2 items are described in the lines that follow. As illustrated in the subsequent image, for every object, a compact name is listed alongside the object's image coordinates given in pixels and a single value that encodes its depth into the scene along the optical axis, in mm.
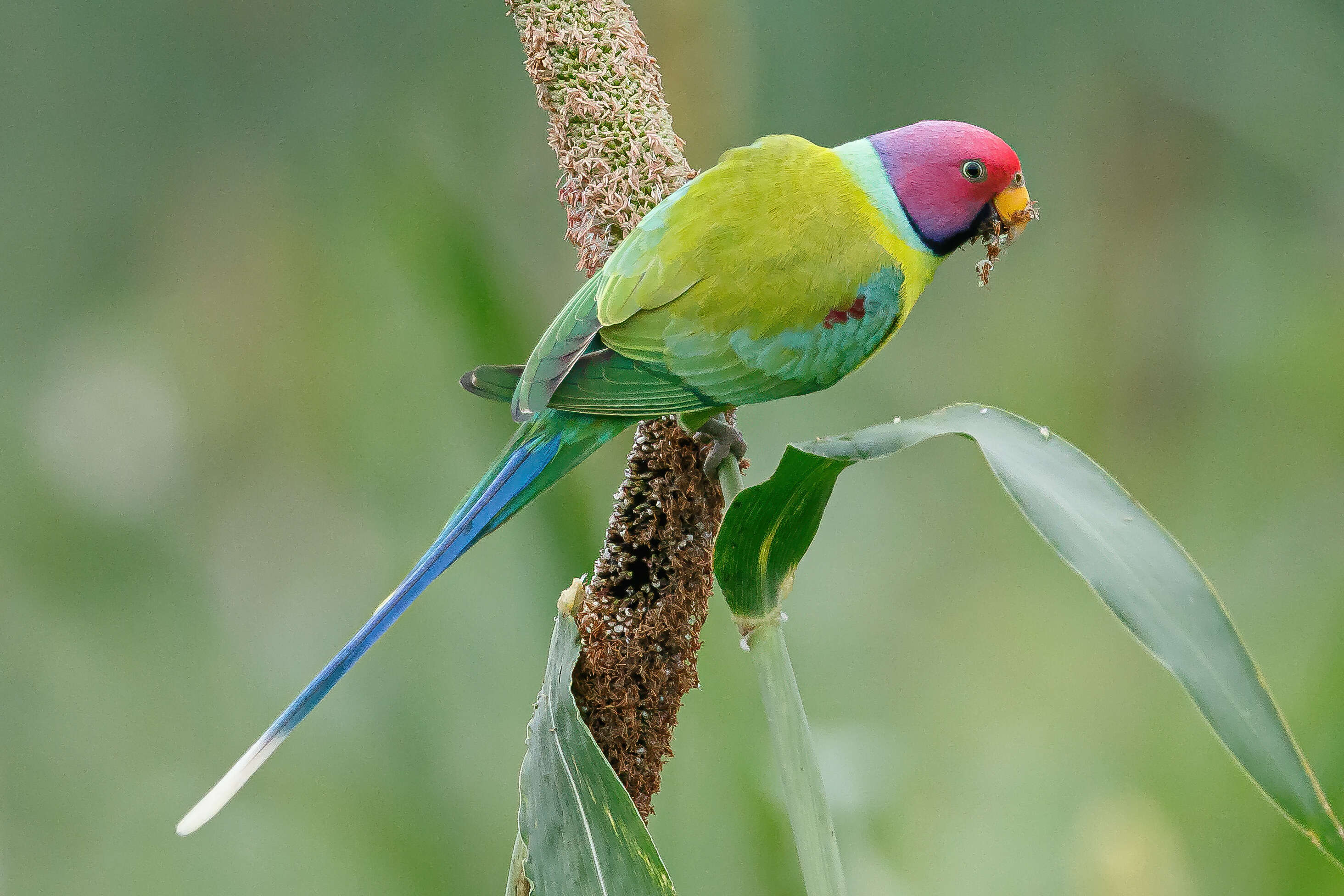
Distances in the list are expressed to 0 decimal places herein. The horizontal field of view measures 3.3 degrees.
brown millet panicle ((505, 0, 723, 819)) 5535
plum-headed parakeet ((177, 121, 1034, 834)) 5563
